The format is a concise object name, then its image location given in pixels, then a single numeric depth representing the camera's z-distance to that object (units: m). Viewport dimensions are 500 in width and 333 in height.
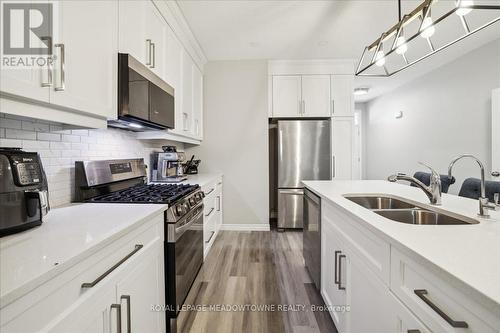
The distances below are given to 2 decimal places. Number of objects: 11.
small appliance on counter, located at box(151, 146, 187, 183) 2.50
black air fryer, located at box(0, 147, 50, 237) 0.82
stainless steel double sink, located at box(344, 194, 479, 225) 1.20
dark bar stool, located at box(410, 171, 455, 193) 2.76
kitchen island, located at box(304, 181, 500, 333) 0.57
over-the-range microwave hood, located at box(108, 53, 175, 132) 1.43
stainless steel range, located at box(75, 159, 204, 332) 1.49
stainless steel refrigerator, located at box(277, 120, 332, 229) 3.66
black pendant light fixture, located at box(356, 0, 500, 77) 1.37
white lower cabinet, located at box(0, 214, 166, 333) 0.59
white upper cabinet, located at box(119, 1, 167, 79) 1.50
